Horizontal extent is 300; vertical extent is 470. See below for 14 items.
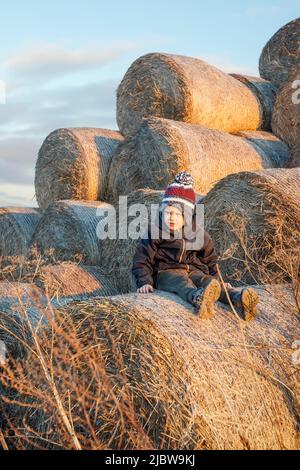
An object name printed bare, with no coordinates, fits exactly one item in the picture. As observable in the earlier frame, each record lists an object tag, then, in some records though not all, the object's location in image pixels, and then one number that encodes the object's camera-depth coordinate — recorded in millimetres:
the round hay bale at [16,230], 8367
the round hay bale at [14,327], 4852
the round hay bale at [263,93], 9156
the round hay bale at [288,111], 8227
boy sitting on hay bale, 5022
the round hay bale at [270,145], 8250
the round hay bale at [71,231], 7332
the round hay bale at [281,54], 9570
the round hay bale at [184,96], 8227
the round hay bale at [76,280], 6223
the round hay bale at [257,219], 5727
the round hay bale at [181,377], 3773
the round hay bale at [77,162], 8406
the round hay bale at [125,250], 6621
